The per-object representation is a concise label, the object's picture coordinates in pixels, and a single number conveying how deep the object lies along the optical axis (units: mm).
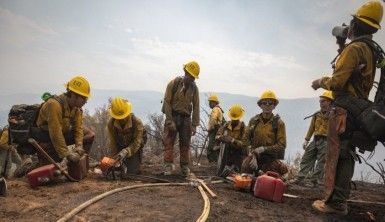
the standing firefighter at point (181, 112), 7711
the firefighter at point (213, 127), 10469
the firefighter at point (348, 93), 4281
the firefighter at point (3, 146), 8354
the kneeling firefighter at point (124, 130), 6742
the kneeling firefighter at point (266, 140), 6992
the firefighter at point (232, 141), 8312
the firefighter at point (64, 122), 6020
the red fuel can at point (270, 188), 5309
